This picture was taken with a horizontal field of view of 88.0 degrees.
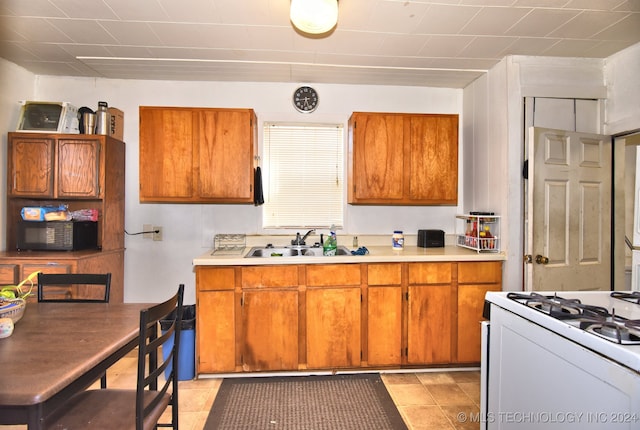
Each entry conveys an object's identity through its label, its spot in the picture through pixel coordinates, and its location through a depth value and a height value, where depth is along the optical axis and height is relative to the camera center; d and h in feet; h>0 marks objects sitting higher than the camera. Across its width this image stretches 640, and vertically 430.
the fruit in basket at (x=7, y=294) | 4.97 -1.28
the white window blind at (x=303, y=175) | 11.02 +1.22
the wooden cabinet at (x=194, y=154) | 9.48 +1.64
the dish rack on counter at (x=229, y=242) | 10.25 -0.97
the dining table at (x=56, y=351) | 3.22 -1.70
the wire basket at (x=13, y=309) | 4.53 -1.39
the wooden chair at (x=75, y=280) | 6.22 -1.33
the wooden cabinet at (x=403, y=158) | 9.95 +1.64
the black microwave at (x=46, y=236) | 9.09 -0.72
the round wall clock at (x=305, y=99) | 10.91 +3.70
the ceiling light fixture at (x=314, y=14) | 6.21 +3.78
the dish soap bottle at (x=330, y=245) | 9.75 -0.99
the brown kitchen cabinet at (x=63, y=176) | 9.12 +0.94
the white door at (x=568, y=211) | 8.34 +0.05
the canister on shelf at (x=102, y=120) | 9.62 +2.64
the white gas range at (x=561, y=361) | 3.22 -1.72
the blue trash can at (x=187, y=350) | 8.52 -3.61
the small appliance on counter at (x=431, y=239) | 10.60 -0.86
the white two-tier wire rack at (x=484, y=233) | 9.49 -0.59
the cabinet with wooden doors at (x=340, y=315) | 8.47 -2.72
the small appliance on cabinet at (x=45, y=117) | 9.30 +2.61
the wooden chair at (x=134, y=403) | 4.08 -2.72
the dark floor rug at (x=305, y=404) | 6.85 -4.39
